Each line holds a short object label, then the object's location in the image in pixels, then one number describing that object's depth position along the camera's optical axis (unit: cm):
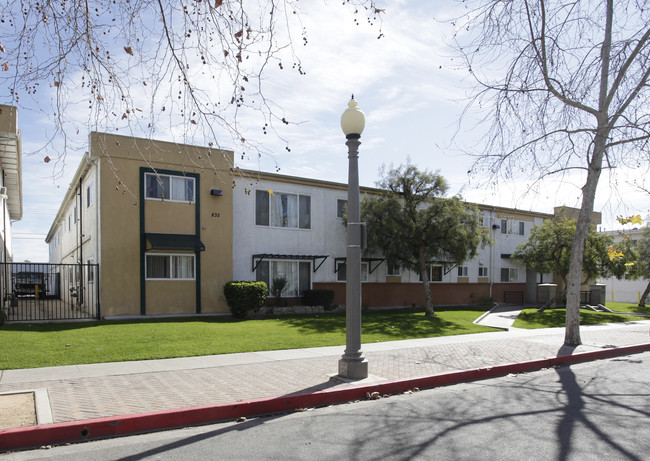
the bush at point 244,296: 1875
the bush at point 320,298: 2197
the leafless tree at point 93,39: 625
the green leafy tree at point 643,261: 2986
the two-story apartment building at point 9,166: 1394
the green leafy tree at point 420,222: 2139
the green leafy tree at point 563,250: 2564
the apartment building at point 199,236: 1802
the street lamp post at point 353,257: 843
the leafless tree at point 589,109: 1215
